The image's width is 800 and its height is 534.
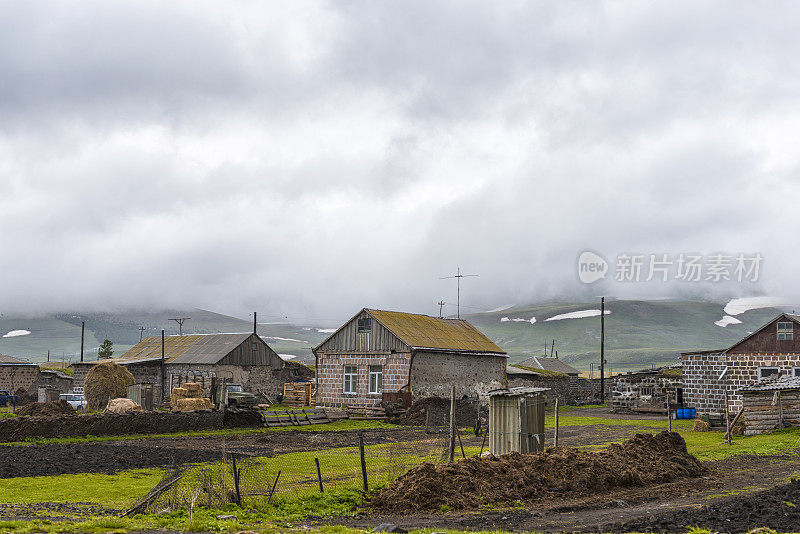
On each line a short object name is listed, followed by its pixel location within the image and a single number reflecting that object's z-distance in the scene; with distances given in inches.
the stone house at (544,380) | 2763.3
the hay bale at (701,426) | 1610.5
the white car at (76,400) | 2204.2
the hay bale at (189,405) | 1808.6
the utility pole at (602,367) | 3083.2
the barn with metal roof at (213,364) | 2576.3
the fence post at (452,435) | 847.1
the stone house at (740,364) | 1796.3
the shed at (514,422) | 970.7
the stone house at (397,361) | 2070.6
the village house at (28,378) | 2763.3
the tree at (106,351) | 4783.5
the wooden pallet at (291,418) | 1749.5
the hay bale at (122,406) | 1627.7
